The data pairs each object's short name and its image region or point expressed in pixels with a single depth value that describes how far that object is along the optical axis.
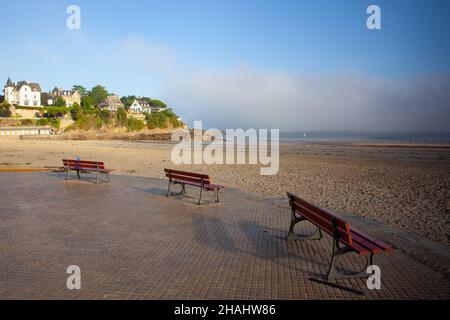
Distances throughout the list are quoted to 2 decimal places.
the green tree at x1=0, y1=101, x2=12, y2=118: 73.00
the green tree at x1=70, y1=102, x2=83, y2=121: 80.19
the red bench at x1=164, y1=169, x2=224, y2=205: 8.70
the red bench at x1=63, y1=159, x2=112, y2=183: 11.34
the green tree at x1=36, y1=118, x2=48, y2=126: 73.66
